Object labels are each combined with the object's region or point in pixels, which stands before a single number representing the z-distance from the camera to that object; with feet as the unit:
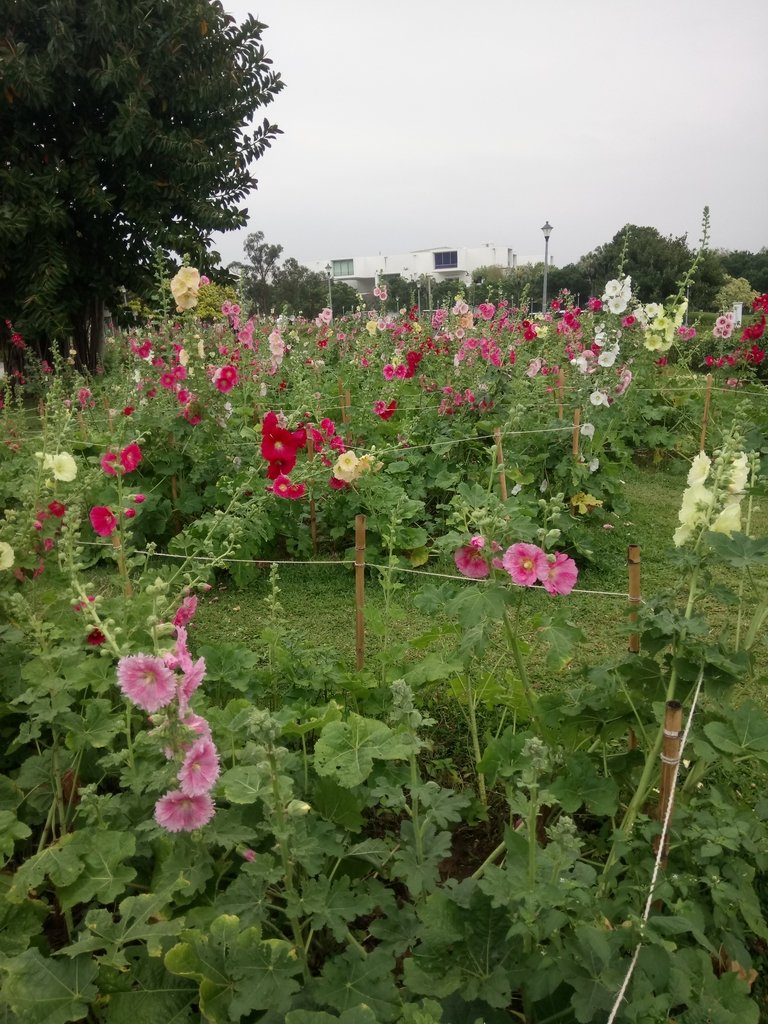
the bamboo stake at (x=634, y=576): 7.11
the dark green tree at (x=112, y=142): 33.76
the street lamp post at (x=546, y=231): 66.03
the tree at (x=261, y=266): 139.23
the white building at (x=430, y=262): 277.44
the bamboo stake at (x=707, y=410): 21.14
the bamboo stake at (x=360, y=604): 8.96
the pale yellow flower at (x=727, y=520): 5.63
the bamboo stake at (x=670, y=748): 4.89
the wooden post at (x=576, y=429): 15.90
